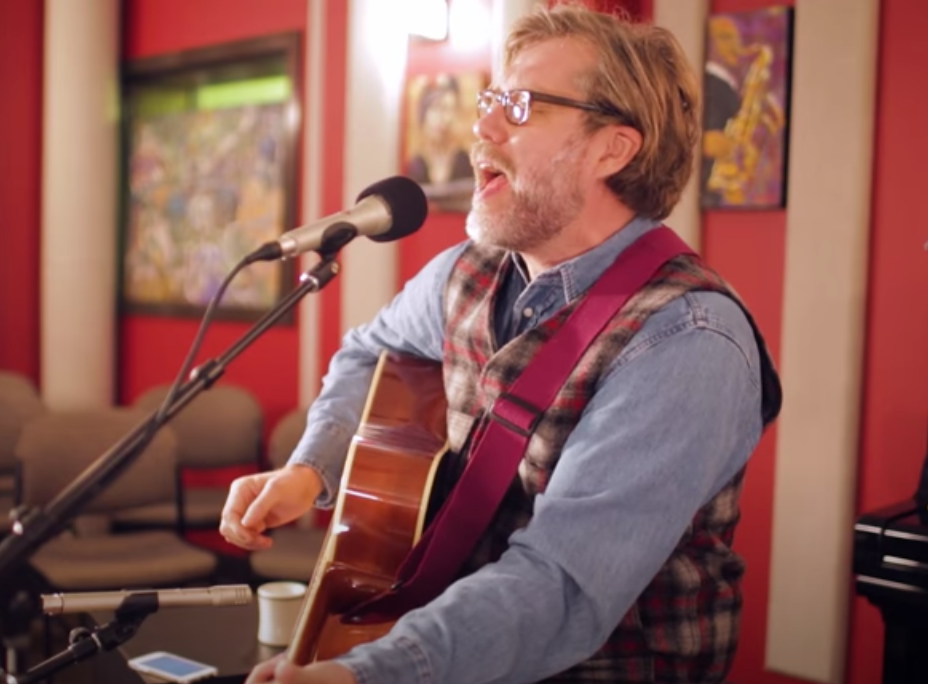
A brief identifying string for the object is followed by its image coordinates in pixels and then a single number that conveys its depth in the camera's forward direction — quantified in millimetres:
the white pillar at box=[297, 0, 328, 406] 4695
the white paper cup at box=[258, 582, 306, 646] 2320
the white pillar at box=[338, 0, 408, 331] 4301
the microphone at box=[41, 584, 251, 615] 1339
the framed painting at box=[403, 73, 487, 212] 4059
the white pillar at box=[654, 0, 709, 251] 3266
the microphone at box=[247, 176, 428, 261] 1472
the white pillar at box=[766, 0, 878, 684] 2965
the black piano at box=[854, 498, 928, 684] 2281
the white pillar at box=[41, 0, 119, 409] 5477
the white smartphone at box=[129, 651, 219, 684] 2152
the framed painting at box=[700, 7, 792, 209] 3131
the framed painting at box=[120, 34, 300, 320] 4941
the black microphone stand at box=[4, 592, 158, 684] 1360
